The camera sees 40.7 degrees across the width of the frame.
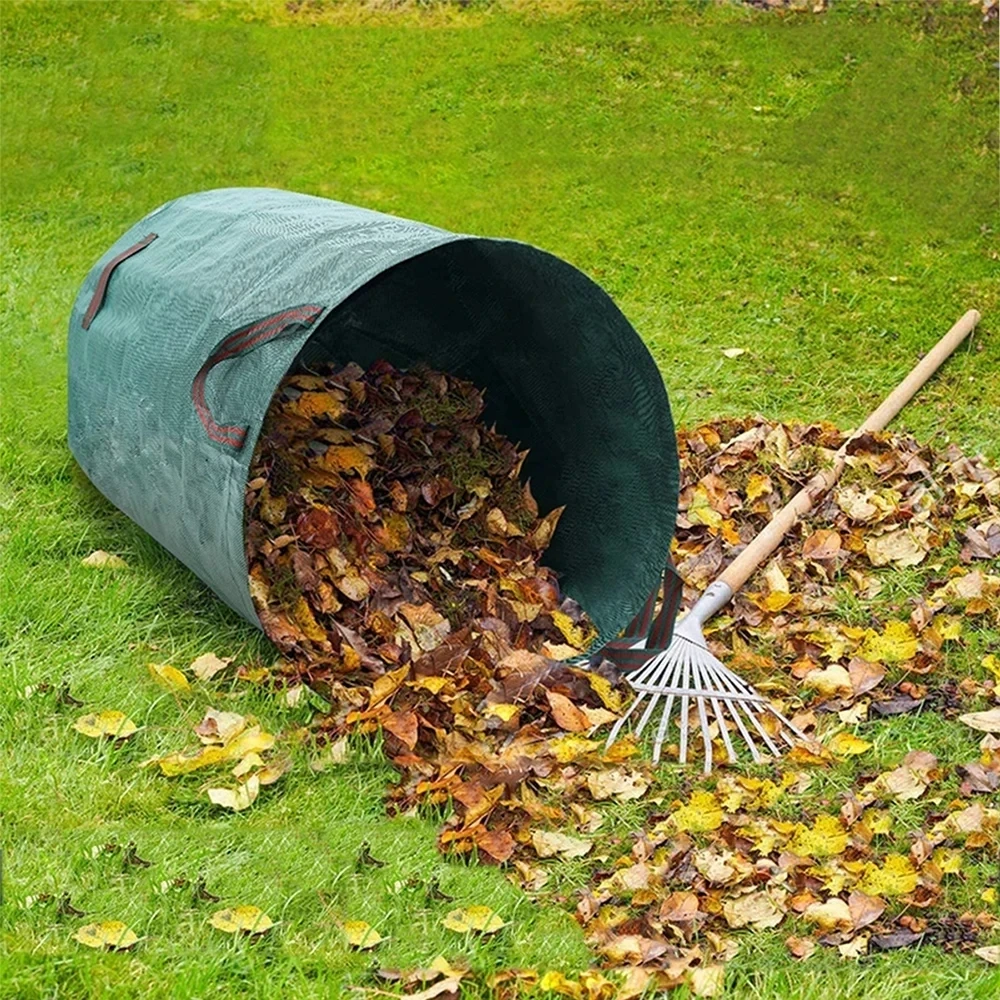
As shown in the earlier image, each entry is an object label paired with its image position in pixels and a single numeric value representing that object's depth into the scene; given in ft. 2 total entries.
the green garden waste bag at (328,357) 11.22
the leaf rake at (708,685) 11.84
